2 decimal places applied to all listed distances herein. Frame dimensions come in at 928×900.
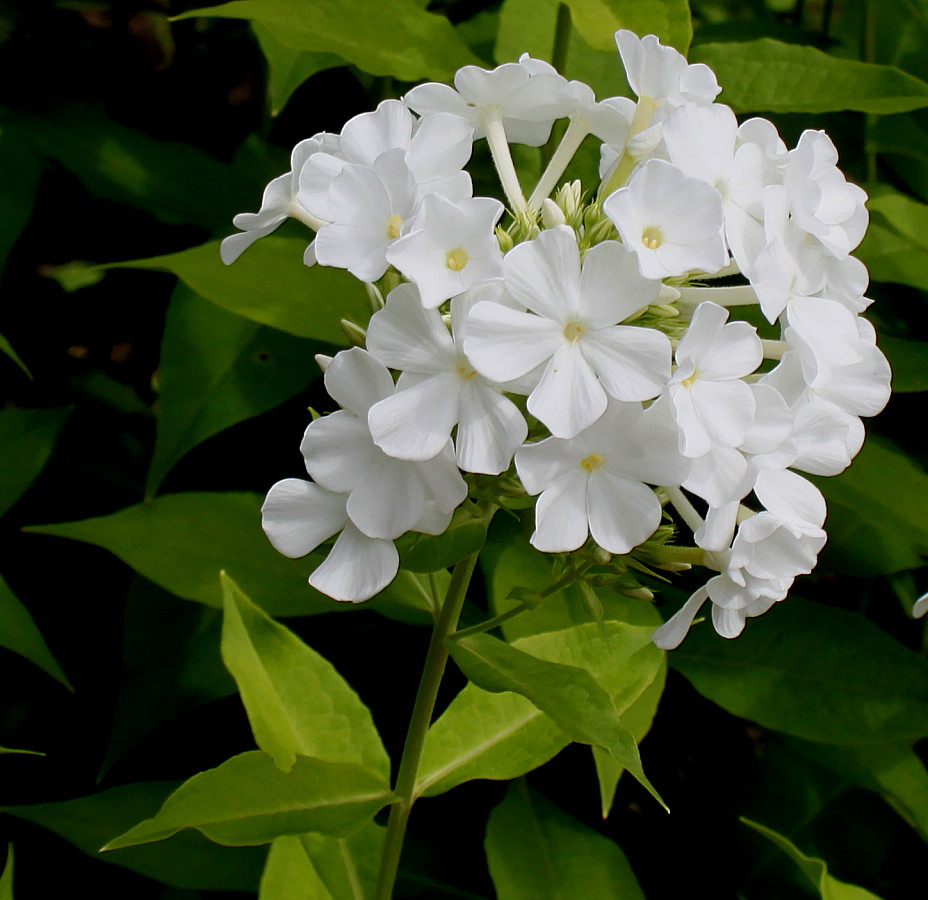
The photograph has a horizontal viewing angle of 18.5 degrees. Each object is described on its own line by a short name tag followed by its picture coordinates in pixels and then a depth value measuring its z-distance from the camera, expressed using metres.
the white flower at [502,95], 0.46
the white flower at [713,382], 0.42
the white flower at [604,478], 0.42
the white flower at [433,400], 0.42
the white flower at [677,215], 0.42
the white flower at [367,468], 0.43
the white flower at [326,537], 0.43
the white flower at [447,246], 0.42
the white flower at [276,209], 0.46
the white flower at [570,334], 0.42
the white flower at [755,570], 0.44
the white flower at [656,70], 0.46
